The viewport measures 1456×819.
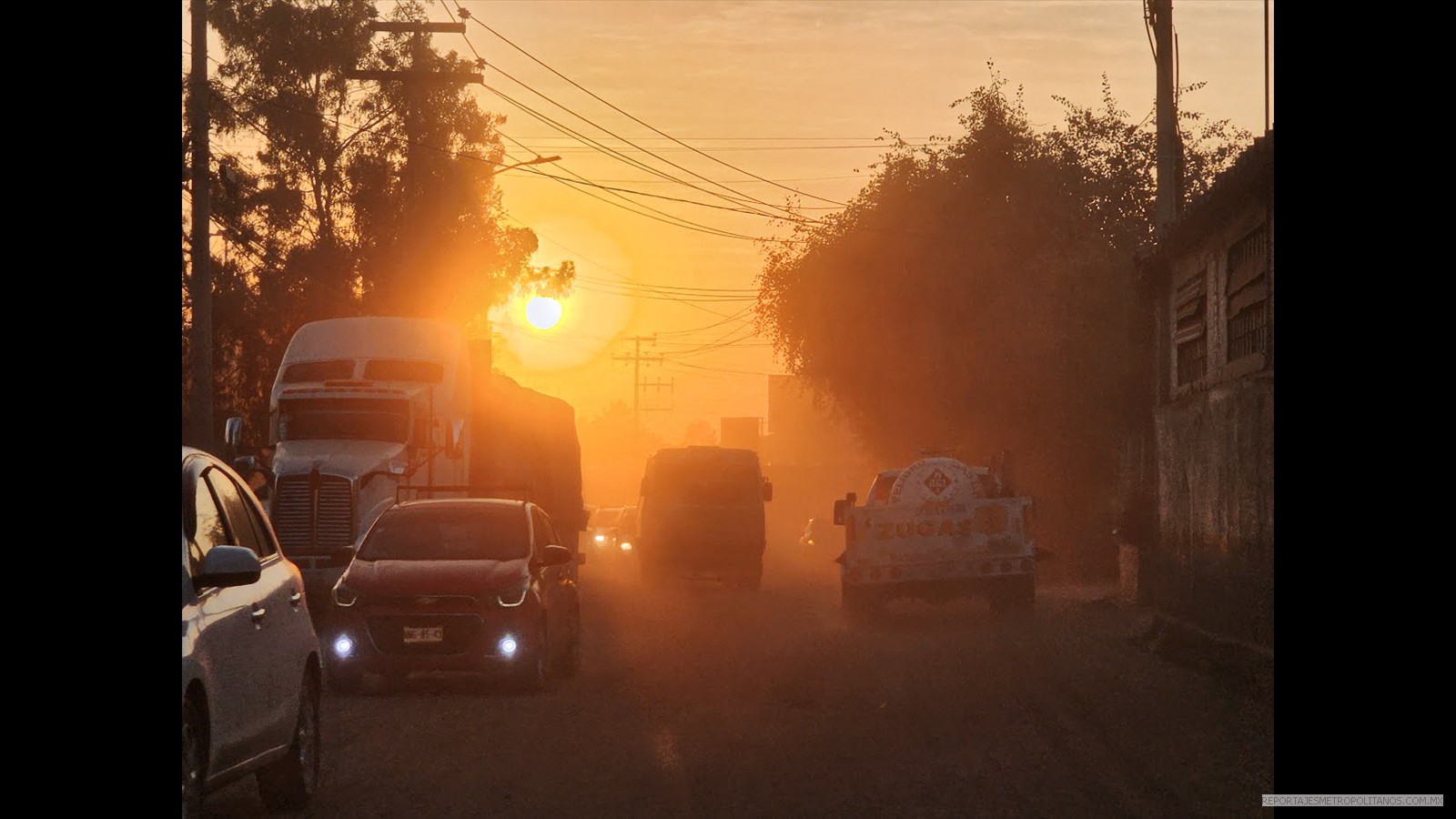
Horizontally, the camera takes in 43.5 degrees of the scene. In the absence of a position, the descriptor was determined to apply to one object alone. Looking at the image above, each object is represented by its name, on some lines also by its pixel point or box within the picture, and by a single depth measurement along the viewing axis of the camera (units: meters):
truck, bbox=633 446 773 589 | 35.38
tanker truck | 25.48
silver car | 8.11
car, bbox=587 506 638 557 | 60.85
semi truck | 26.41
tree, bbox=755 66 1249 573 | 43.03
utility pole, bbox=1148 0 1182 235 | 27.61
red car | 16.19
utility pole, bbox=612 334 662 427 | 121.69
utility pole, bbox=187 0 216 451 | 24.20
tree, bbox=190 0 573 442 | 52.97
